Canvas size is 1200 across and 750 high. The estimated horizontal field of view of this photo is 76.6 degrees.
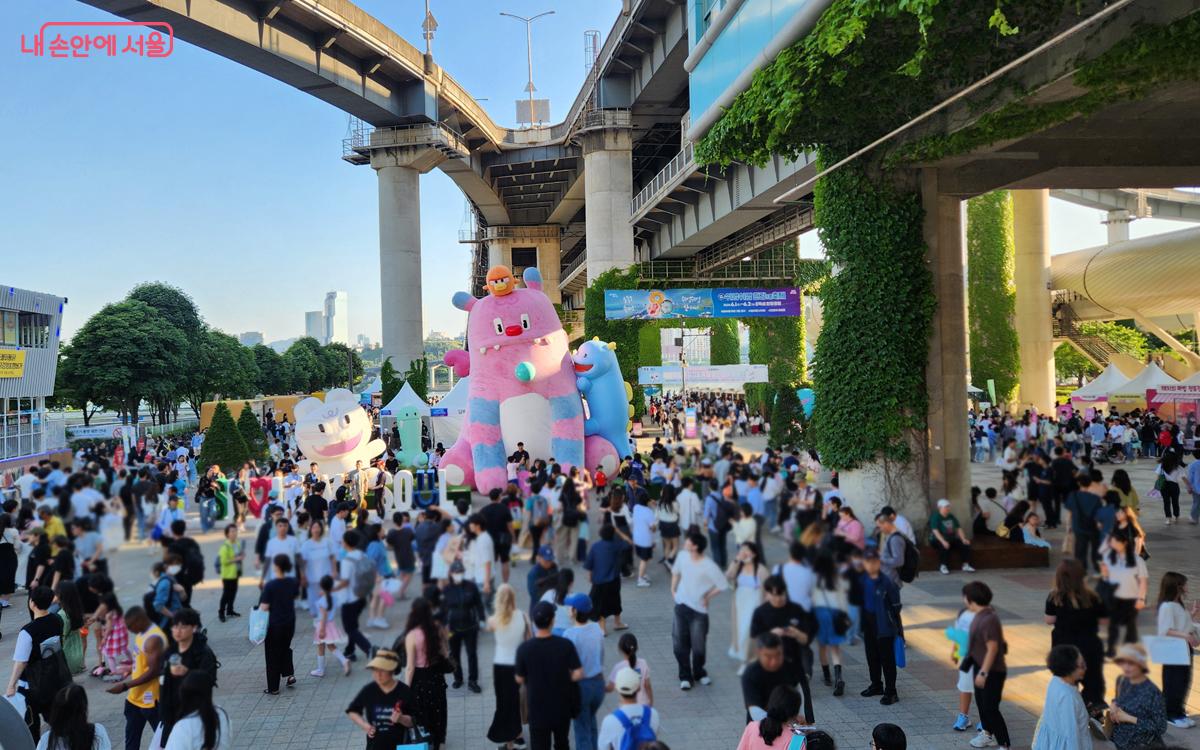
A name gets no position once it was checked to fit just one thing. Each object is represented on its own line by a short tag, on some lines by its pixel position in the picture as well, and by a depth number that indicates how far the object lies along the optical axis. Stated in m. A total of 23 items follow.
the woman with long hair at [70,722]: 4.19
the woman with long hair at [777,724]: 3.79
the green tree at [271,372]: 62.78
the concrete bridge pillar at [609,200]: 32.25
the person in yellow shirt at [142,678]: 4.18
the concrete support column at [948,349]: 9.17
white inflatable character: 15.80
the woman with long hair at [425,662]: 4.68
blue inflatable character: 17.77
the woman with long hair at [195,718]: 4.07
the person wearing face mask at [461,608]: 5.33
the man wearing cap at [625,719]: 4.17
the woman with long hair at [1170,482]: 10.64
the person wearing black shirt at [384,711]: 4.52
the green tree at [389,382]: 30.97
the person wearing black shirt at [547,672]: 4.73
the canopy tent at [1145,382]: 19.86
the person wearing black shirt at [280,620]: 5.34
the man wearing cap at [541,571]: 5.44
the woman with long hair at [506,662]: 5.08
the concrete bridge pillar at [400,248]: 34.00
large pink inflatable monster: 15.76
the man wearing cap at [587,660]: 4.95
